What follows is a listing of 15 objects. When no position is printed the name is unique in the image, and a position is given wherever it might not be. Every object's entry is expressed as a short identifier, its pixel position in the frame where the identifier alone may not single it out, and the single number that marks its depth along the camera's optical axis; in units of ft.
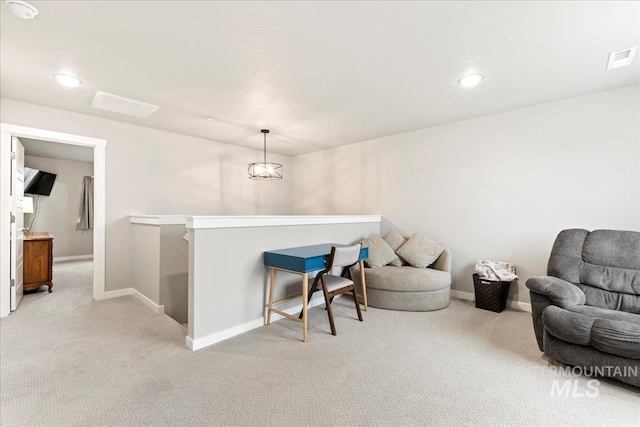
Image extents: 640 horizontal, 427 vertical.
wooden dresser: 12.75
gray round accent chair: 11.07
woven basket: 10.90
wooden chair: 8.82
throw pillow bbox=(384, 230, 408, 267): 13.67
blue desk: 8.34
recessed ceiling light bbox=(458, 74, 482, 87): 8.64
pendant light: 13.64
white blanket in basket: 11.10
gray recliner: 6.02
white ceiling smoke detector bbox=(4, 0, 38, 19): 5.51
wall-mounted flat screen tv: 19.62
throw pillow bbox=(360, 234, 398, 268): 12.64
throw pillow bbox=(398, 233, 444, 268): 12.46
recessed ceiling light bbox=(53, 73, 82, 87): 8.68
